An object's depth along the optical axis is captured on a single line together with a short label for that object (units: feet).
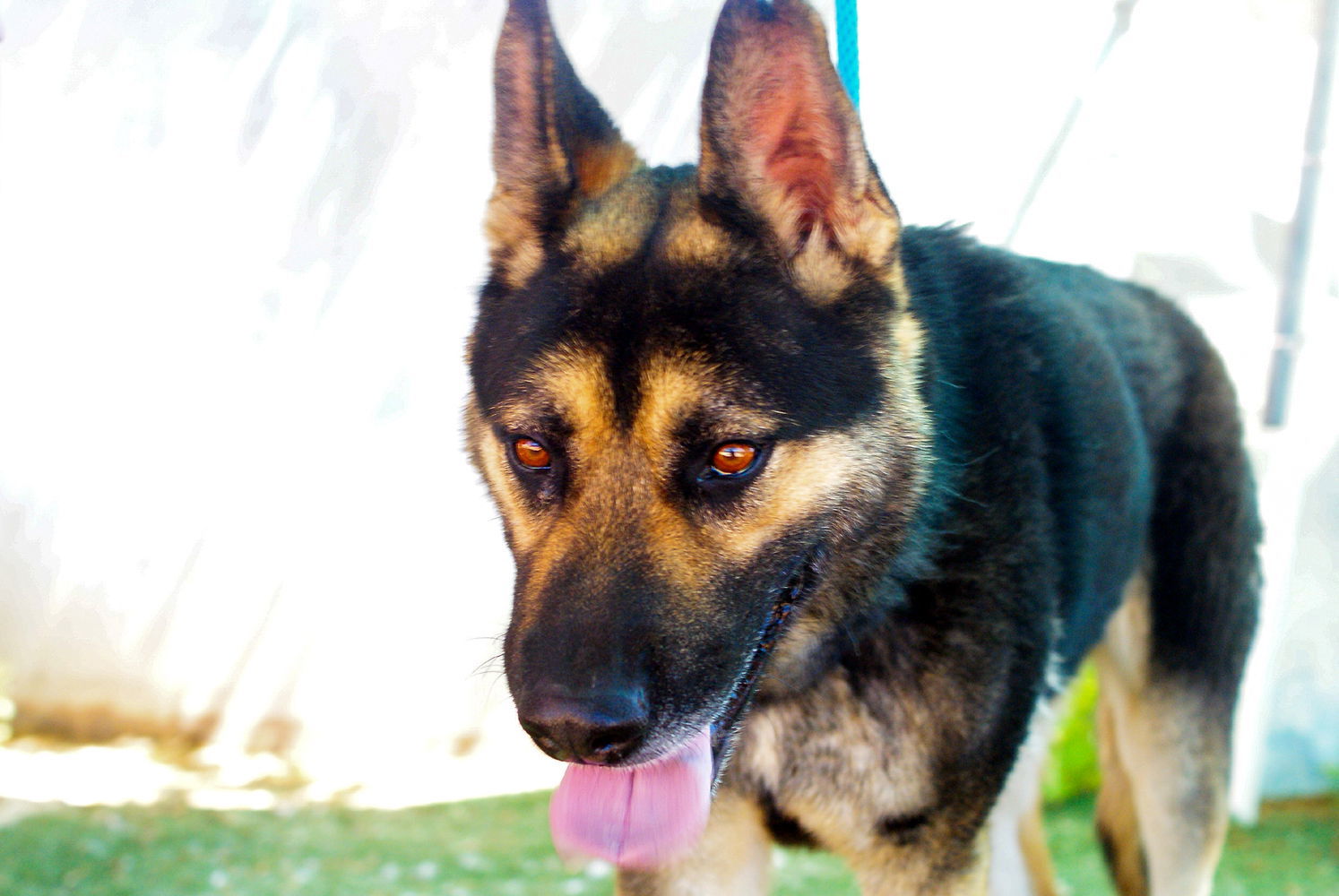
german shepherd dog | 6.16
